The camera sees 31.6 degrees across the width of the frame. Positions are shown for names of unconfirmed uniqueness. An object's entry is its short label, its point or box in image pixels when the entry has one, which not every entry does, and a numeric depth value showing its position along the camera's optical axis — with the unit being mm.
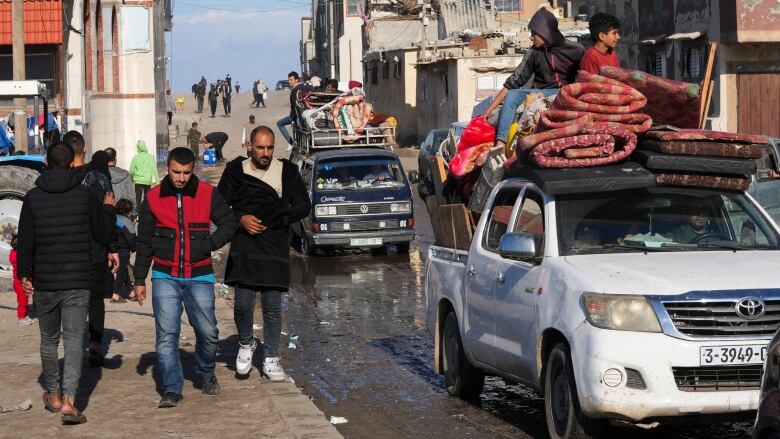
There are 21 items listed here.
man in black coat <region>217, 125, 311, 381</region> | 10898
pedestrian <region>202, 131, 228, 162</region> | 52594
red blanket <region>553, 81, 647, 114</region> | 9312
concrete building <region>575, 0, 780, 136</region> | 28594
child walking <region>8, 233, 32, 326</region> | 14727
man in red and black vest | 10070
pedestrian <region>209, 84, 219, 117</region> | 80525
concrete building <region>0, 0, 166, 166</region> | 34375
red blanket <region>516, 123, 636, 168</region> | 9055
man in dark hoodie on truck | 12070
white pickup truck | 7695
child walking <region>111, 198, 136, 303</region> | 16250
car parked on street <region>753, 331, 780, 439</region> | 5867
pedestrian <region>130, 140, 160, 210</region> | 27797
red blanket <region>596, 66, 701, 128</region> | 9609
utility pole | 21656
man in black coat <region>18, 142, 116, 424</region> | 9594
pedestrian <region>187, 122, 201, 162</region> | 57188
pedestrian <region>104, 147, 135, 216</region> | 18917
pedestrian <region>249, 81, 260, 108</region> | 85375
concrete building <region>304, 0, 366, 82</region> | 85812
